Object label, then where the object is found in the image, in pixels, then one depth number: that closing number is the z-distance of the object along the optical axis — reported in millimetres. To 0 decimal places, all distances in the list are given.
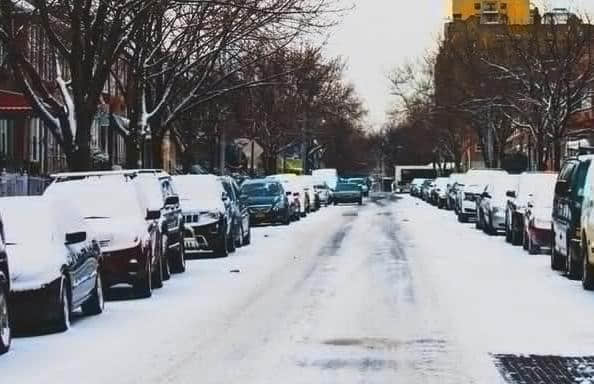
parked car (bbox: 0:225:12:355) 12721
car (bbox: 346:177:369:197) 79750
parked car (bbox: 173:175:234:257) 27297
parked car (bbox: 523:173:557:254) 26922
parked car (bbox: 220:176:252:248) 29688
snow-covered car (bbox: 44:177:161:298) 17969
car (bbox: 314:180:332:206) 73250
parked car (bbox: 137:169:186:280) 21500
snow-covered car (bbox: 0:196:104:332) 13828
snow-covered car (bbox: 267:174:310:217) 49800
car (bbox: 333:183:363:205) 76375
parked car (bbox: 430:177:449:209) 66000
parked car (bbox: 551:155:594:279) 20734
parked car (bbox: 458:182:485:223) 44812
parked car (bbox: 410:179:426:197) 95688
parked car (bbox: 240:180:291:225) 43969
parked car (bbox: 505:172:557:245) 29516
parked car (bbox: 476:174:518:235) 35094
